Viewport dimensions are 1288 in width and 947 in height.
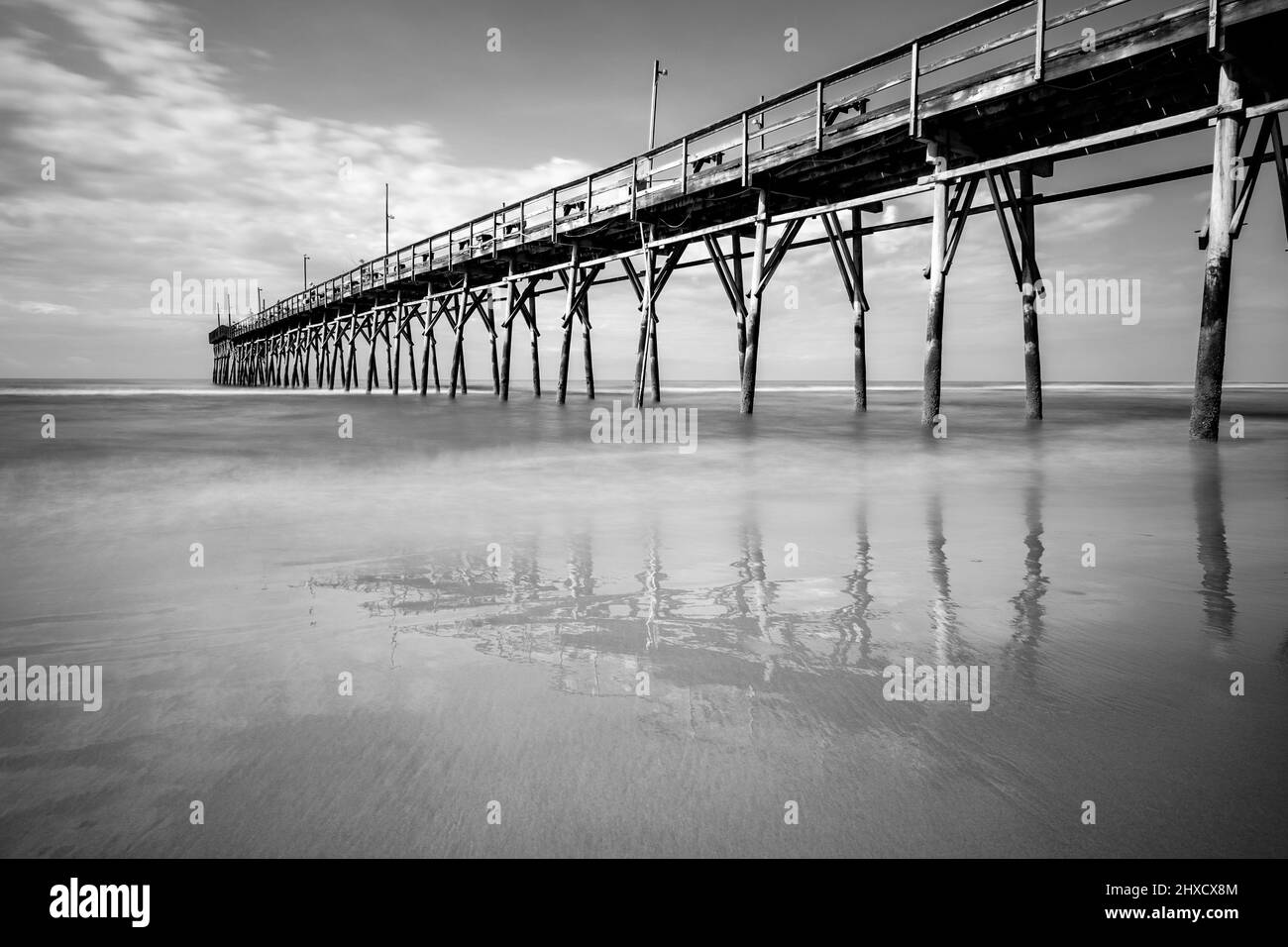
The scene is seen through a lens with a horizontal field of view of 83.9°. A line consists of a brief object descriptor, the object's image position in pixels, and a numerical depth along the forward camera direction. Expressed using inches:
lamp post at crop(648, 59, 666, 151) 884.0
